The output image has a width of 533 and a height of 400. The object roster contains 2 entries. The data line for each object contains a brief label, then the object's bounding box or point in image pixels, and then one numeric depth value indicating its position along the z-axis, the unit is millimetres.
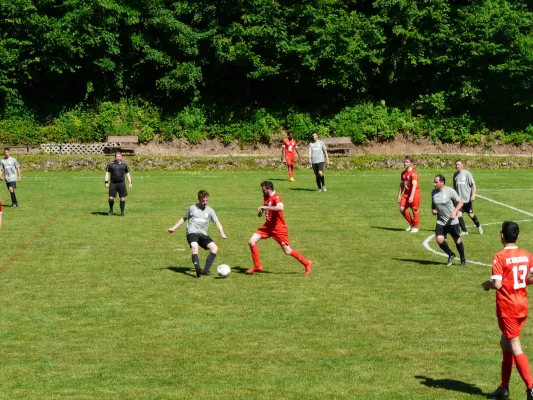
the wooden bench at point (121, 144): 56344
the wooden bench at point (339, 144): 57500
